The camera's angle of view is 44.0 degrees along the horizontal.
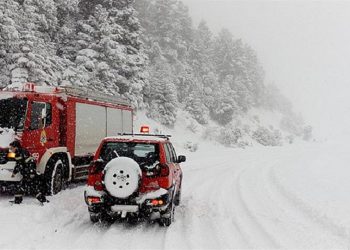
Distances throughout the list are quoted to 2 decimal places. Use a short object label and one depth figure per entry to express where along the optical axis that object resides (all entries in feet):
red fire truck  36.58
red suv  27.09
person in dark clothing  33.65
